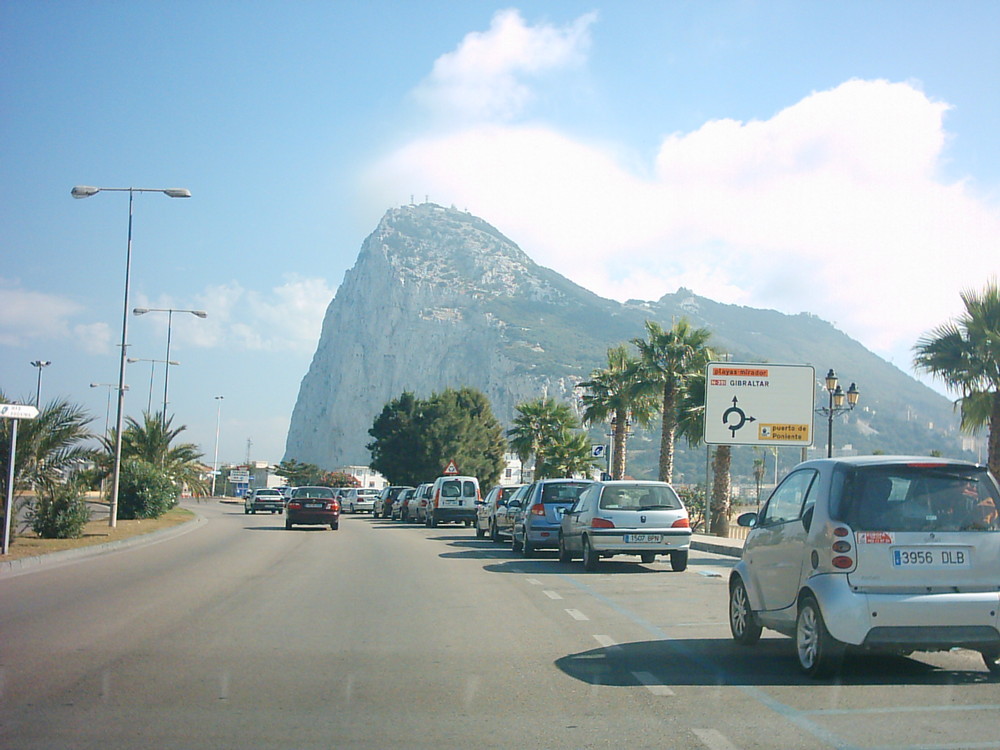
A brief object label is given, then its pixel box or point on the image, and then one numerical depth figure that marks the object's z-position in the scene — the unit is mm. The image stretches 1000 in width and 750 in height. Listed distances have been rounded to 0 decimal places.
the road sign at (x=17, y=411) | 17609
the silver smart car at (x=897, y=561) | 7520
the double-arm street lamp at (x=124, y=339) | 27469
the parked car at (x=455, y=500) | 39156
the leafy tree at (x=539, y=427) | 58219
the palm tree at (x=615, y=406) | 43562
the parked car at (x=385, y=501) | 54750
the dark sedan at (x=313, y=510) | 35531
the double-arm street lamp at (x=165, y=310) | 44250
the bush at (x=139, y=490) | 35844
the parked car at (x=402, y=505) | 48719
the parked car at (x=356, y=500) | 65312
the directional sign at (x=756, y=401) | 30609
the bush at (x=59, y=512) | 23000
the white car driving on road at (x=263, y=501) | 57053
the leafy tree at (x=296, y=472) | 140500
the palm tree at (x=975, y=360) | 25016
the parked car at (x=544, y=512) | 22453
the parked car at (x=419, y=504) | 42969
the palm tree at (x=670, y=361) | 38375
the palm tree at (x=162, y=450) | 42531
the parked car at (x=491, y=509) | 28172
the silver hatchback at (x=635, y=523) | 17797
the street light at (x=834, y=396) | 29516
